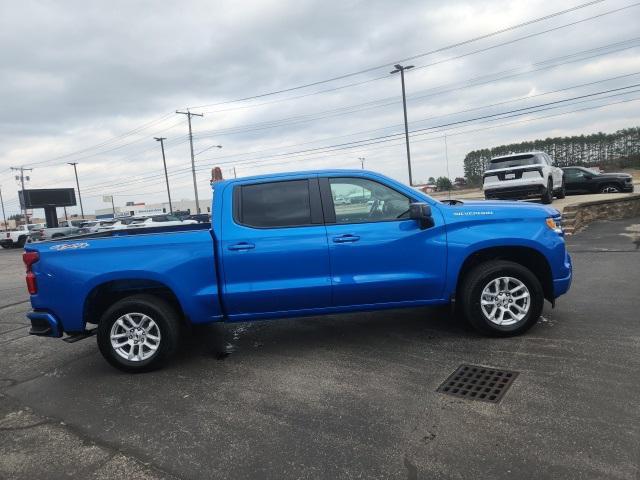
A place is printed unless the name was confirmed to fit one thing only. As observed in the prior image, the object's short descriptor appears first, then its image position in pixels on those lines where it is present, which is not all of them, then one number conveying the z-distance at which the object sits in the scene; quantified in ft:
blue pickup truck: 14.76
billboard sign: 159.02
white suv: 43.73
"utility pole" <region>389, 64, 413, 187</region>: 92.84
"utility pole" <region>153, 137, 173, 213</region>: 167.43
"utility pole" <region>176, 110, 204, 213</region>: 133.08
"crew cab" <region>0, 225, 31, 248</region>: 104.32
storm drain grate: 11.93
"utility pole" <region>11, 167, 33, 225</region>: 216.54
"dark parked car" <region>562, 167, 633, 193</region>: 63.87
